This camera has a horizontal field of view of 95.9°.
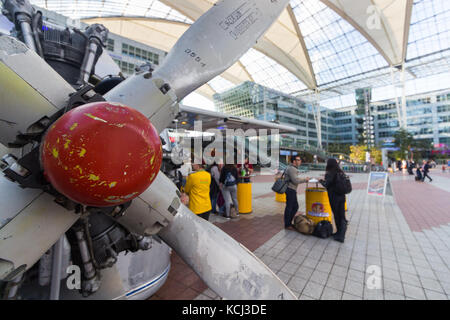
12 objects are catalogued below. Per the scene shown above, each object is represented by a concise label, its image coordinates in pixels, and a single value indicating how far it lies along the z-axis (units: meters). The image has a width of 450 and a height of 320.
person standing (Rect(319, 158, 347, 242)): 4.62
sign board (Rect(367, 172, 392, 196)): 8.45
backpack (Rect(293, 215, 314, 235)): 5.00
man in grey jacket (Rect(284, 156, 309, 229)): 5.38
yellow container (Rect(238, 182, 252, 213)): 6.96
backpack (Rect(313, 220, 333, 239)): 4.78
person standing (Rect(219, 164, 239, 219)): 6.38
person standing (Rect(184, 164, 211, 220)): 4.23
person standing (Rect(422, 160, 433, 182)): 16.01
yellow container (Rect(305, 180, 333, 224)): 5.23
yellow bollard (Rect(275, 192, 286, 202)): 8.67
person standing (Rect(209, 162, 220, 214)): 6.80
